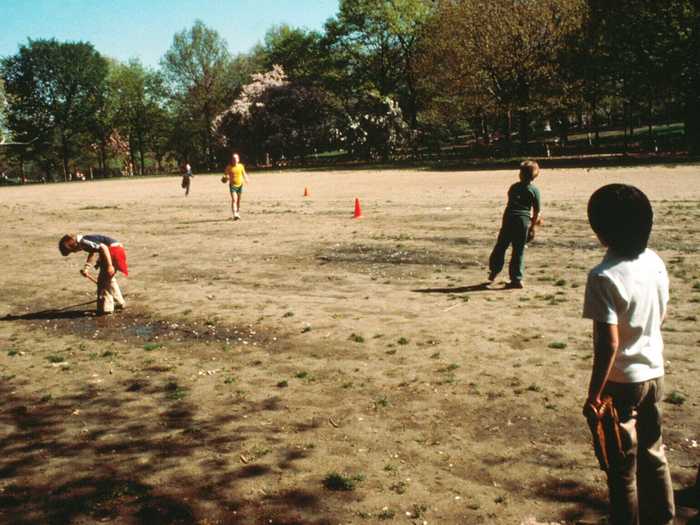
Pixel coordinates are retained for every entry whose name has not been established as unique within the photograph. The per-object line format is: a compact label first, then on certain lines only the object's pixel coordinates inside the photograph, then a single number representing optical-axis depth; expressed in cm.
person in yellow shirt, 2016
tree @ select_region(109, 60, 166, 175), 9006
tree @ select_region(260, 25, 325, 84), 7400
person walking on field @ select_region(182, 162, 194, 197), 3216
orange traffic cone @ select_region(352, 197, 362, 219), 1943
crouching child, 928
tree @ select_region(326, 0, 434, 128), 6581
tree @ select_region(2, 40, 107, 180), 7950
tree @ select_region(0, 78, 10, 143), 7419
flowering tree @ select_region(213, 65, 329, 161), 6844
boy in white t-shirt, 310
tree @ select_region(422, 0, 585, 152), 4294
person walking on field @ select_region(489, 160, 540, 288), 959
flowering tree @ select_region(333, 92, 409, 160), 6316
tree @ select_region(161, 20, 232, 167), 7762
